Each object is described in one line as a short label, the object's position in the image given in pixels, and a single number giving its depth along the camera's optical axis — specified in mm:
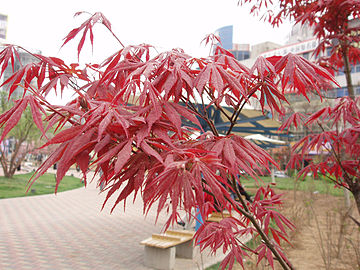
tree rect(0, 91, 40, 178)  14205
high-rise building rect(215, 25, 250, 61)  58297
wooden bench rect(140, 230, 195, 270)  4246
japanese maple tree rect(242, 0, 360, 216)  2213
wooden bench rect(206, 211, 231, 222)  5891
